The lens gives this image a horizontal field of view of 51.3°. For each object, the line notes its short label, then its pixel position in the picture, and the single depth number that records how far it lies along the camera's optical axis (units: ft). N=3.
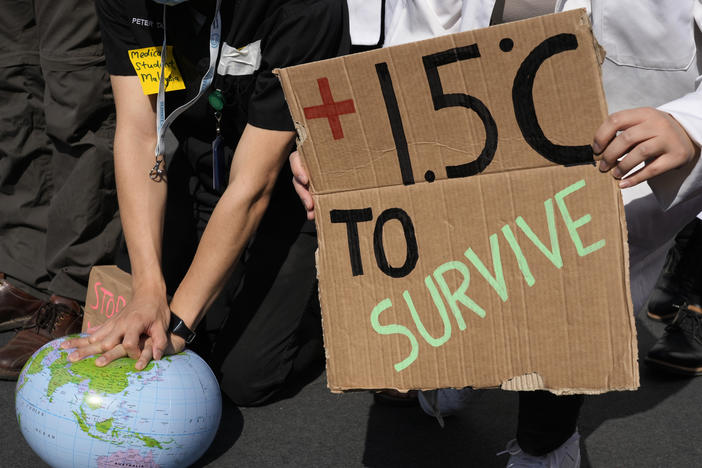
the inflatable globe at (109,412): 5.19
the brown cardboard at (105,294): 6.71
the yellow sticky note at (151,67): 6.64
